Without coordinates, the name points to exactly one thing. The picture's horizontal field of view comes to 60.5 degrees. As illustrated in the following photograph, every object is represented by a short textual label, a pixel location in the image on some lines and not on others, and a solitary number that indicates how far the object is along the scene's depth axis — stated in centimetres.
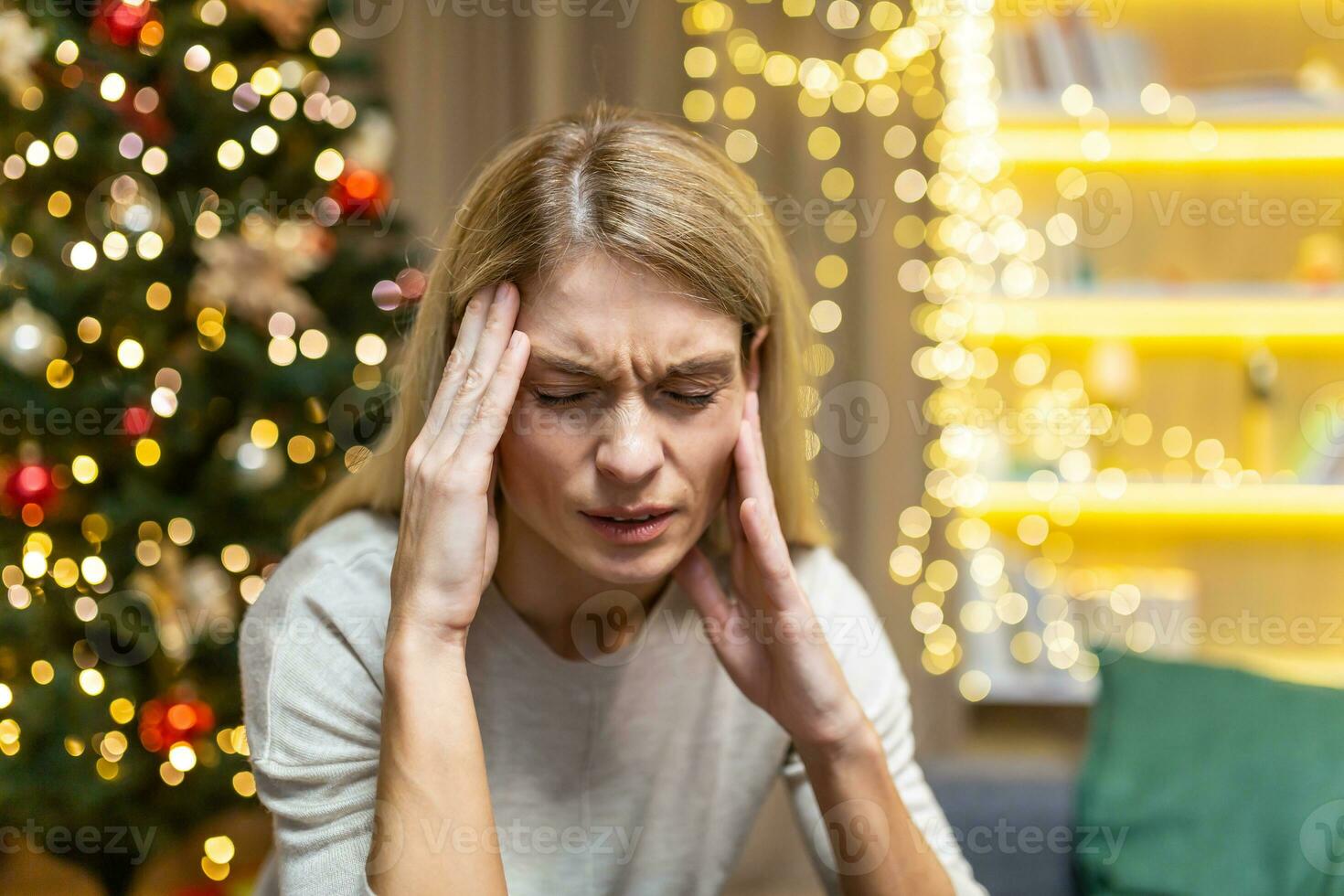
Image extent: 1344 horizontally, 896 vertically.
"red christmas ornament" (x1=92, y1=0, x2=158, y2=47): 210
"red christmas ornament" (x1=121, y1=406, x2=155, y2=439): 207
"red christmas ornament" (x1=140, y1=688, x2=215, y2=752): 211
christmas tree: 204
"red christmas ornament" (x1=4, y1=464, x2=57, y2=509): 204
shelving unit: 255
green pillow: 146
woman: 101
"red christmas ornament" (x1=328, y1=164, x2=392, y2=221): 219
